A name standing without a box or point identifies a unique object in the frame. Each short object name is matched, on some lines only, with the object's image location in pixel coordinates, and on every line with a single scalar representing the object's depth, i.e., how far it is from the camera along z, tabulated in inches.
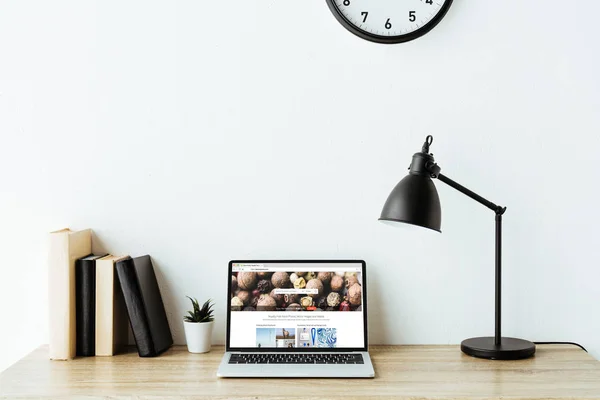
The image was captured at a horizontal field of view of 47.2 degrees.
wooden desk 51.6
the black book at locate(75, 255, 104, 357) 63.3
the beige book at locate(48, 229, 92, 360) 61.9
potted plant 64.3
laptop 63.2
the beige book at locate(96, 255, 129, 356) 63.2
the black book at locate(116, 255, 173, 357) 62.5
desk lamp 59.7
